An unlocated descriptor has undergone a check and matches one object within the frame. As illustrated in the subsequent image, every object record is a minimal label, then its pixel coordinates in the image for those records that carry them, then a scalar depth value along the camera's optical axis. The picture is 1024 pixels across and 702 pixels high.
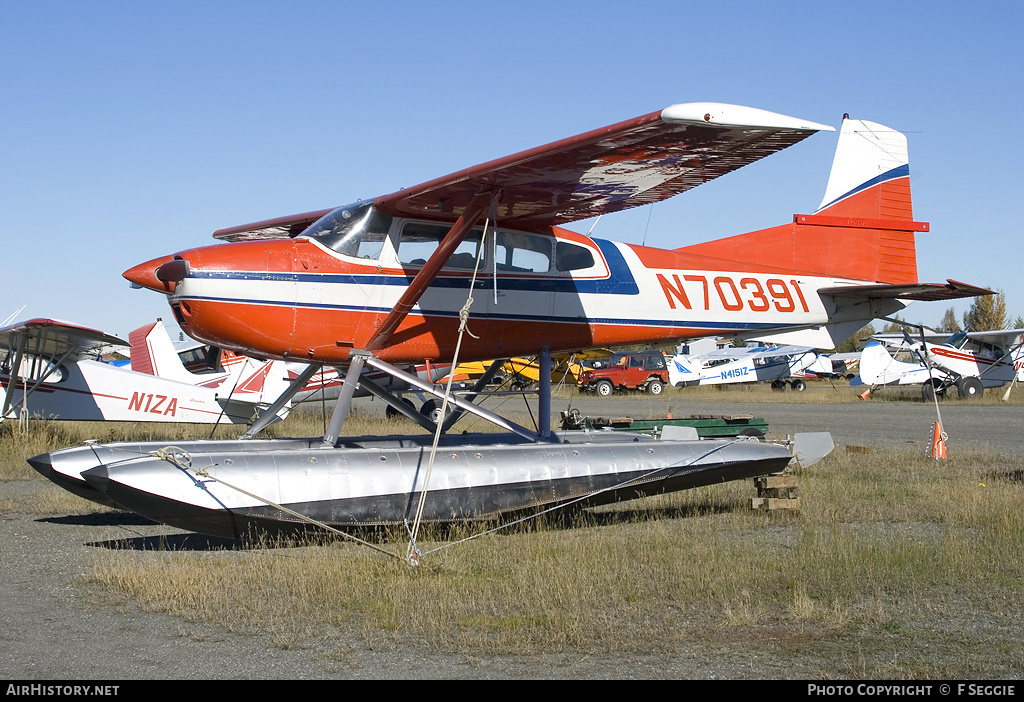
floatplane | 7.04
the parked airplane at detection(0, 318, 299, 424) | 14.97
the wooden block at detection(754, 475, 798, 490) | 8.79
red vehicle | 39.84
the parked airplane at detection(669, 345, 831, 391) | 40.72
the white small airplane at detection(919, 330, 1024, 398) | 31.80
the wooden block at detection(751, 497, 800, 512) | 8.68
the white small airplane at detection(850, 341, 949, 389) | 34.66
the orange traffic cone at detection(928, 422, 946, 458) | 12.67
